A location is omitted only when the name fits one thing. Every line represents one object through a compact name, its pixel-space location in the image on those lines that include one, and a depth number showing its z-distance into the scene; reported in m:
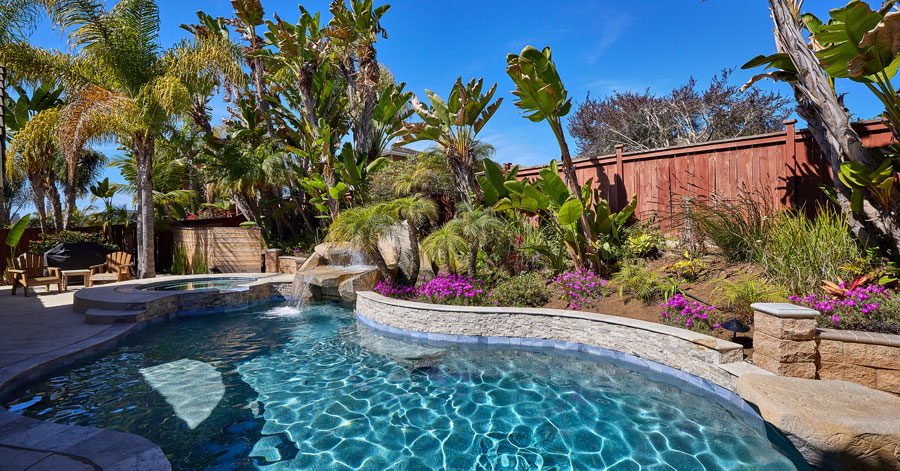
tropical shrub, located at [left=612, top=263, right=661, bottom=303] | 6.46
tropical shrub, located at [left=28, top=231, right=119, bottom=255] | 13.61
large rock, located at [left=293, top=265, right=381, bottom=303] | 9.57
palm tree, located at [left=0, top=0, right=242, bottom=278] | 11.19
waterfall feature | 10.18
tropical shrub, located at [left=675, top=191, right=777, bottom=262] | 6.45
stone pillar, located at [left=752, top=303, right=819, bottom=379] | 4.22
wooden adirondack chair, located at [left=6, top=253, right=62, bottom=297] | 10.31
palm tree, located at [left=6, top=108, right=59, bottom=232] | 11.31
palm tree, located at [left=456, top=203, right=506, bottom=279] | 7.86
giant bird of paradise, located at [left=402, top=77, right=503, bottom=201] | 9.42
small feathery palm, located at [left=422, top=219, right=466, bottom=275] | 7.95
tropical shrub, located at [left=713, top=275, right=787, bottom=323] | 5.28
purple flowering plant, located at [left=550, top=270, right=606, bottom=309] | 7.04
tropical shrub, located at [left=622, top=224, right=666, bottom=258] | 7.78
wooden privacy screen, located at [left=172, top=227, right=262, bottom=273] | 15.16
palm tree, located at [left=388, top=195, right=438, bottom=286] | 9.06
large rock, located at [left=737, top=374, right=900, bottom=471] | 3.05
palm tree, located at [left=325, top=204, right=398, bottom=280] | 8.42
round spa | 10.84
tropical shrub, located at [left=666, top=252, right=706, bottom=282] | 6.67
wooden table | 11.08
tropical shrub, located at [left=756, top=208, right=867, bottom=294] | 5.32
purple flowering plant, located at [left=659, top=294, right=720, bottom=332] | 5.50
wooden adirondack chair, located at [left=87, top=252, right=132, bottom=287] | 11.49
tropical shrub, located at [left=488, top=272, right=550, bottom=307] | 7.53
